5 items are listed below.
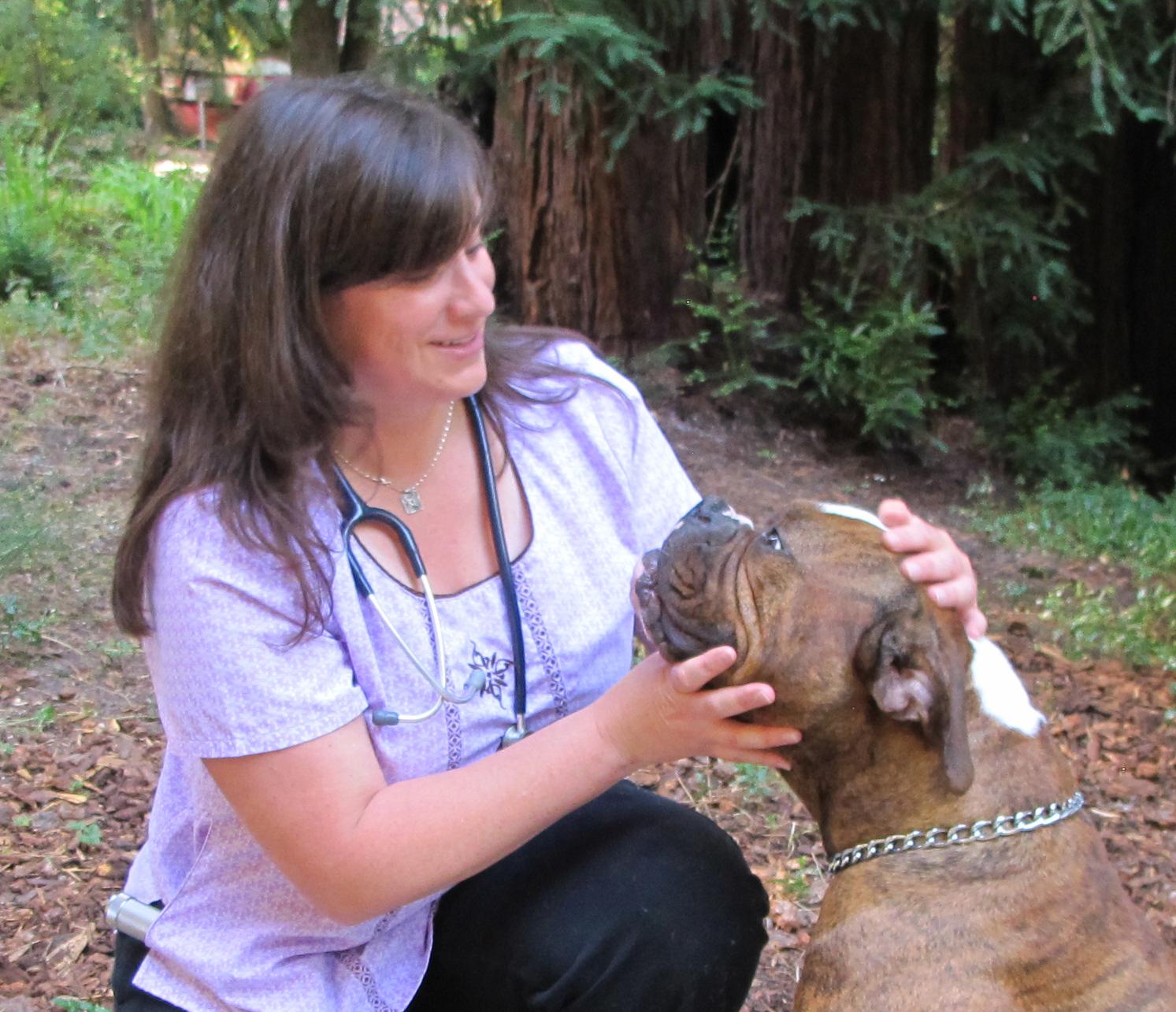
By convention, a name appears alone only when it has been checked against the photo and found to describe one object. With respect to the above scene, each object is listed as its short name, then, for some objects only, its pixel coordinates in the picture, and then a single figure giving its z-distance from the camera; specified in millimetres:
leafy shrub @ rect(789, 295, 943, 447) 6820
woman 2367
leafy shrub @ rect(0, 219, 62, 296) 7648
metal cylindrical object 2631
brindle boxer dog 2469
